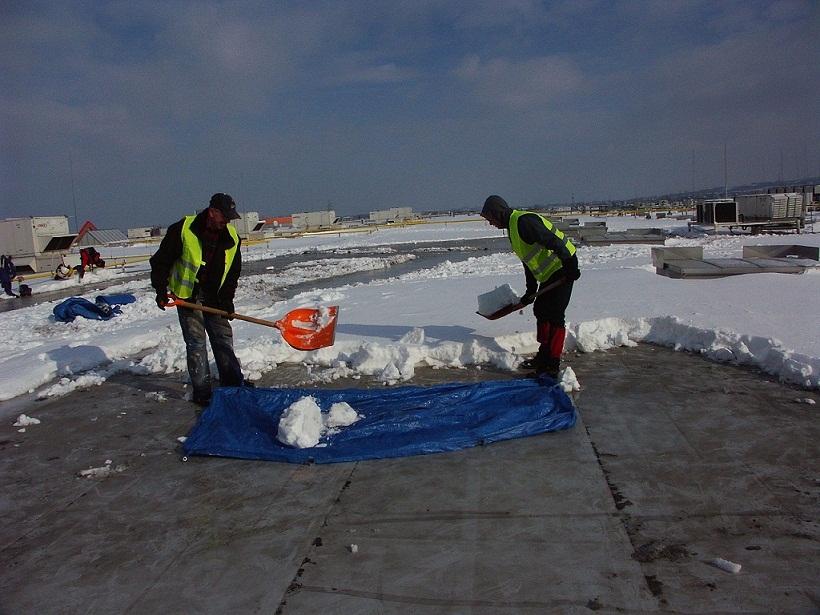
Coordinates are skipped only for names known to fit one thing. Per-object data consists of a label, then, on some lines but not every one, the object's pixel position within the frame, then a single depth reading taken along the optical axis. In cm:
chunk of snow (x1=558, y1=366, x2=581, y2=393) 481
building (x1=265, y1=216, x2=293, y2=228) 9004
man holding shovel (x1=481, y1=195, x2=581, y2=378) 529
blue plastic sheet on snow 1040
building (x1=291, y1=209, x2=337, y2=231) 8031
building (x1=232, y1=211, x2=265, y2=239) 4675
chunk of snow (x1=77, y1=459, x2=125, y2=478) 384
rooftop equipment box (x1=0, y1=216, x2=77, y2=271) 2241
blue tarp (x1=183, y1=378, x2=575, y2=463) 390
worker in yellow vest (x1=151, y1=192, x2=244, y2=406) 507
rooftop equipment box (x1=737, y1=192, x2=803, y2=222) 2431
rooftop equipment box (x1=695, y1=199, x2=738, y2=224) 2611
